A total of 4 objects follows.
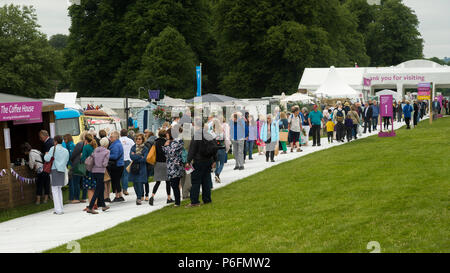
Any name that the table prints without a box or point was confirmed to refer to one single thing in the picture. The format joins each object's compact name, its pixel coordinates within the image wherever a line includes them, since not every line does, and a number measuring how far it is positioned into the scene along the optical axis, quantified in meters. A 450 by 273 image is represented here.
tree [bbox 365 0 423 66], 84.94
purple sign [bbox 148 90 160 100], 37.06
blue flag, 41.29
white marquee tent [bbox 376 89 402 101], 54.00
